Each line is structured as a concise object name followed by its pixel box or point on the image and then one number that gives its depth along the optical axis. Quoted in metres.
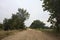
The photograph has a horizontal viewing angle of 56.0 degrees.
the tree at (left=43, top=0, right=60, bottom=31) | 10.70
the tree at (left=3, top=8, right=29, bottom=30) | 17.54
